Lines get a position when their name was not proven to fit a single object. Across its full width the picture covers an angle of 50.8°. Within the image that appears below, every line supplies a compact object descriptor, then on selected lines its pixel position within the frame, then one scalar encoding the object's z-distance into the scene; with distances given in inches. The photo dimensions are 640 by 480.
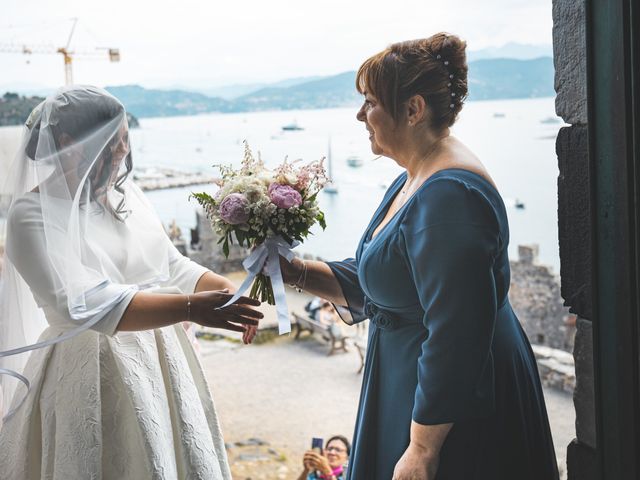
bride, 67.2
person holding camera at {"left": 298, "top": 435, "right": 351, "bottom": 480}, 124.0
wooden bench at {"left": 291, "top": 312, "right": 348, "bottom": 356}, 427.2
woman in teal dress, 52.8
